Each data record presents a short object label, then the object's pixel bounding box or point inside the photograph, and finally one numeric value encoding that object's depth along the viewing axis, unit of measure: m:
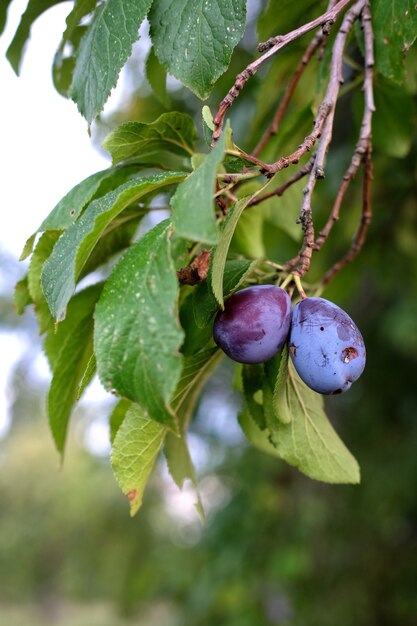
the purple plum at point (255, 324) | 0.61
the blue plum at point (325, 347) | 0.59
